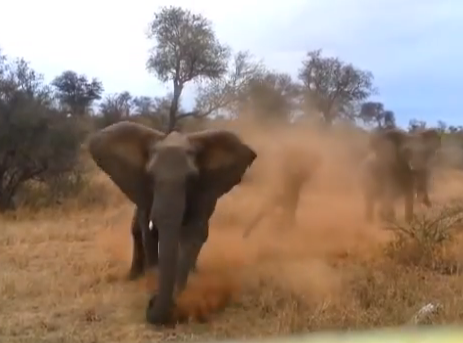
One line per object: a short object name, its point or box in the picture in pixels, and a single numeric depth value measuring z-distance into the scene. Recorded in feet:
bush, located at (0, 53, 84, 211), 63.87
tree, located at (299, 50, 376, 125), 115.69
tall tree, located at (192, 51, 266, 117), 103.35
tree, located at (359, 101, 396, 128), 132.48
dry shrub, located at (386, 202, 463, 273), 34.73
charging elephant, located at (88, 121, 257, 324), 25.57
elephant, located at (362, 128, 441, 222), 58.59
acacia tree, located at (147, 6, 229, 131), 116.67
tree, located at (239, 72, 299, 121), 67.51
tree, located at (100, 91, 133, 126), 111.96
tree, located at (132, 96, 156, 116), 122.69
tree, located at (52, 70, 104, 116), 130.41
